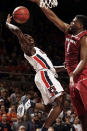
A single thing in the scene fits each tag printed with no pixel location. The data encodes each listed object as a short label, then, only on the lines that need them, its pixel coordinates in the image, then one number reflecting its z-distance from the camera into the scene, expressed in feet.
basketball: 21.61
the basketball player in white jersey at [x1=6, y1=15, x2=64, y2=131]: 19.92
